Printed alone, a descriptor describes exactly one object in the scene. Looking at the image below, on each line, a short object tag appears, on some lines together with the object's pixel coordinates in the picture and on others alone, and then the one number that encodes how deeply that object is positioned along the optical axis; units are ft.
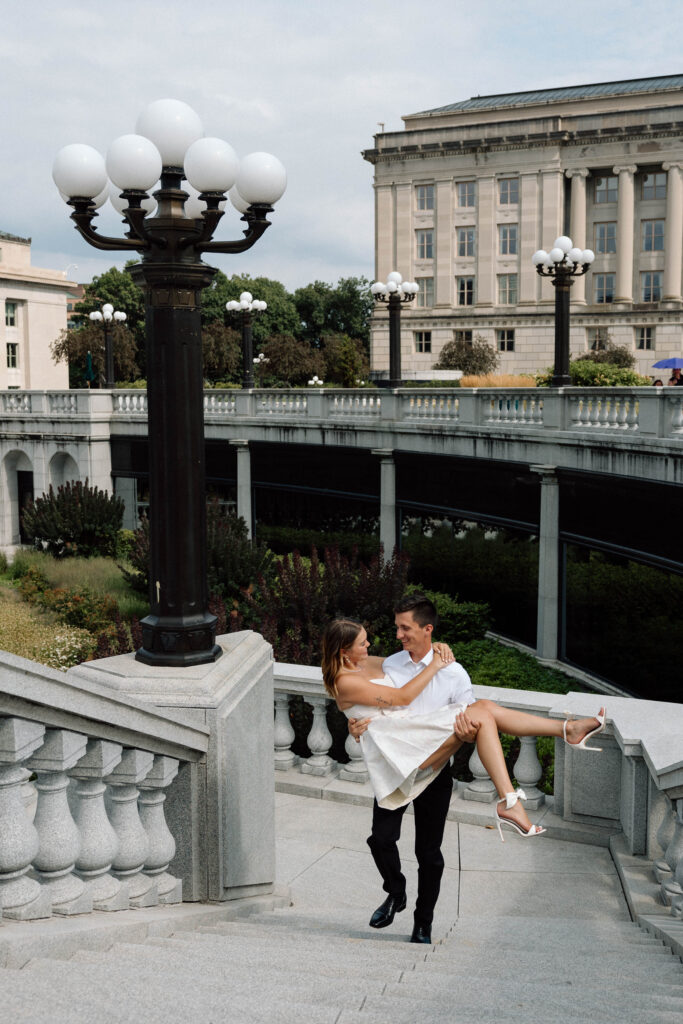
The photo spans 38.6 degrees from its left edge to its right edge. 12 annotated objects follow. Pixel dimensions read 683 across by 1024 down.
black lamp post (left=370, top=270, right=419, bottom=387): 85.10
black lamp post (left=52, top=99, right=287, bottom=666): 19.11
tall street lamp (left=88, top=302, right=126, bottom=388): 116.78
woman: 16.66
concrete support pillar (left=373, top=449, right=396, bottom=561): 84.79
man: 17.19
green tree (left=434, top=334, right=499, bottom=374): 208.44
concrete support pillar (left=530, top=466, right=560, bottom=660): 64.71
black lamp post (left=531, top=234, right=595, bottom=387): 65.05
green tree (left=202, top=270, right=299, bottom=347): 298.56
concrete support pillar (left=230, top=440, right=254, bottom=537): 100.58
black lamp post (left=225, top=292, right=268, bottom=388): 105.81
